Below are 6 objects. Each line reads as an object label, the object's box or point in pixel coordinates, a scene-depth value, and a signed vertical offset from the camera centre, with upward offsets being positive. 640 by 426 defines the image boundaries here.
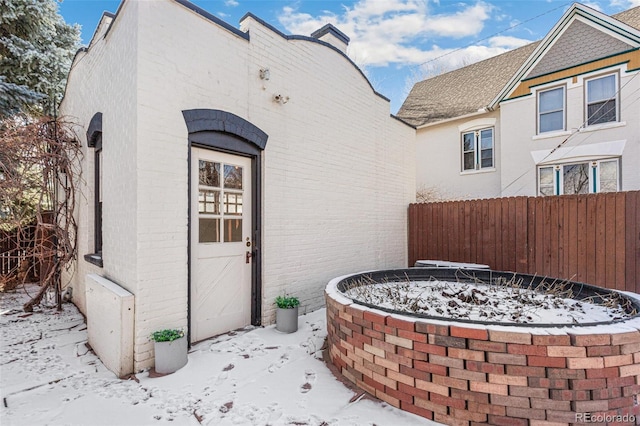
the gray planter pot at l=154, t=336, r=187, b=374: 2.85 -1.29
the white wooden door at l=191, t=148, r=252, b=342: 3.54 -0.32
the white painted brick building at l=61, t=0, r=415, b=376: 3.06 +0.55
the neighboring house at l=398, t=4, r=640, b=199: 7.59 +2.71
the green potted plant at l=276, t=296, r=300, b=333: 3.87 -1.24
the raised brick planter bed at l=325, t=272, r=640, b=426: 1.94 -1.03
